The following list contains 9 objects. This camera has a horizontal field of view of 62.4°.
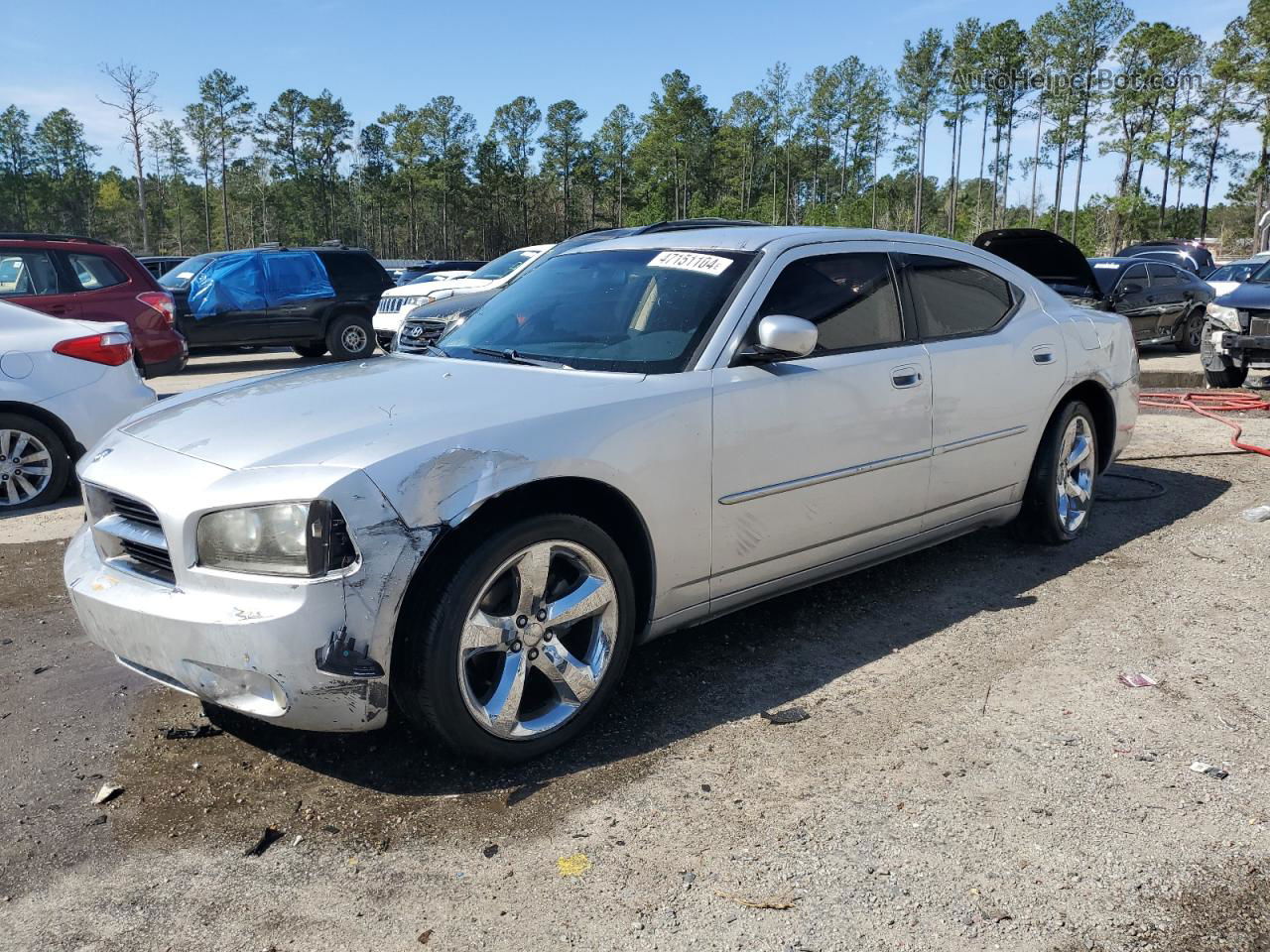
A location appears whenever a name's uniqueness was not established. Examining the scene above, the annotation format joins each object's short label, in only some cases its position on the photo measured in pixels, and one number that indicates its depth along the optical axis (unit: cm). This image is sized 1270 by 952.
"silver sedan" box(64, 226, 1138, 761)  283
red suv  976
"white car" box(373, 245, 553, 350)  1331
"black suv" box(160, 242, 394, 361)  1579
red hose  987
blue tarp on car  1580
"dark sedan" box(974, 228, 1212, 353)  1556
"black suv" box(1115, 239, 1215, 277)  2760
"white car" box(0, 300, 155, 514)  670
